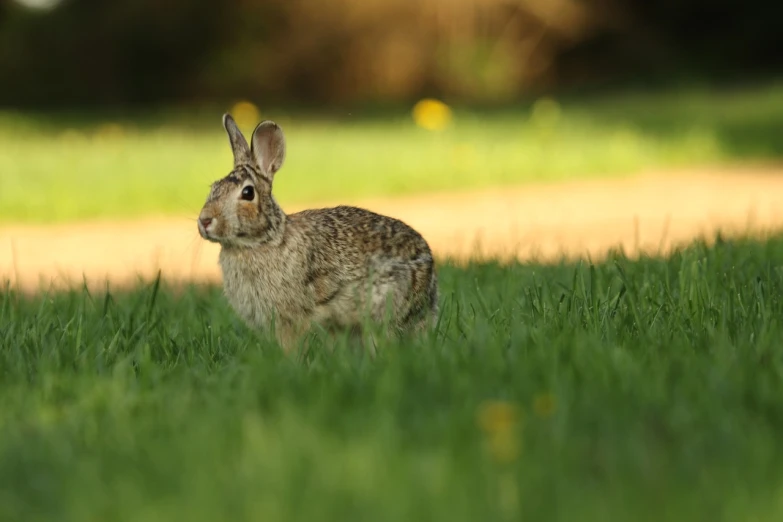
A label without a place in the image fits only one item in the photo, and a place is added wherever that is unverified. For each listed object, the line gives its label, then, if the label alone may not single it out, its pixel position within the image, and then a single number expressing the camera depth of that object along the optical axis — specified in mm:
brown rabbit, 9180
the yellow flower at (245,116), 31181
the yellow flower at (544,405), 6219
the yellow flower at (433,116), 28547
